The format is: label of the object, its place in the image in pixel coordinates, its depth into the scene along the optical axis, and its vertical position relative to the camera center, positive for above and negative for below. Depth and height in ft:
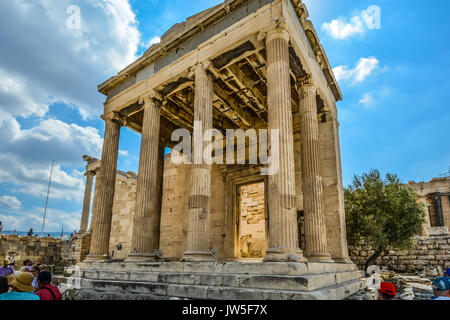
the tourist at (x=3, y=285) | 12.26 -2.25
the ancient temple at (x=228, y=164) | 21.75 +8.80
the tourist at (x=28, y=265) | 23.90 -2.85
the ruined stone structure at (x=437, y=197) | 74.13 +9.77
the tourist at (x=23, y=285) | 11.57 -2.24
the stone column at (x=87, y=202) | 75.23 +7.55
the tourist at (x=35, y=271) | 23.71 -3.18
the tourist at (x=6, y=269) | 26.00 -3.42
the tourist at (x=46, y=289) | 12.47 -2.48
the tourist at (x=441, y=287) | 10.73 -1.83
